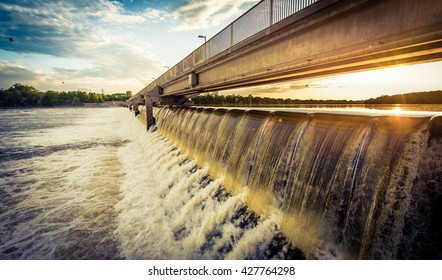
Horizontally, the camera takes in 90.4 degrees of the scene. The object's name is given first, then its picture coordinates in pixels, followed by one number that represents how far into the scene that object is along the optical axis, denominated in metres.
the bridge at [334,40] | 3.89
